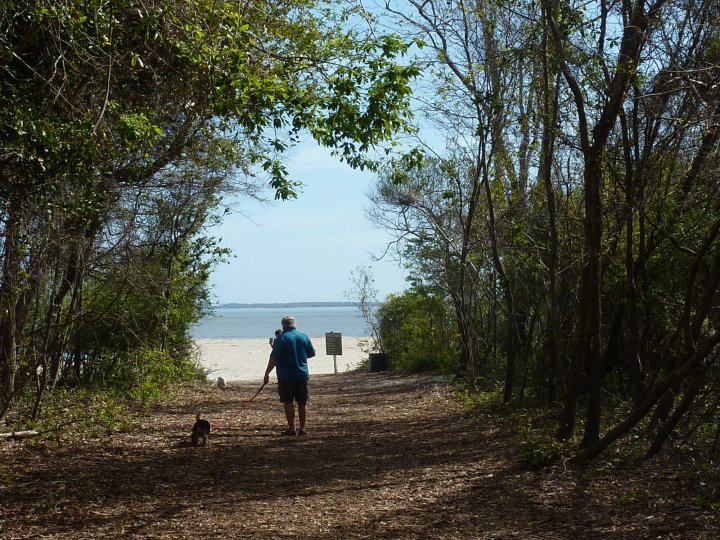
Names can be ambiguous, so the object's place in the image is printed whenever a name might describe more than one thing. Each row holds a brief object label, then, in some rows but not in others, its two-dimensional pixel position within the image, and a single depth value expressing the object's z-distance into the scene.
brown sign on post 32.88
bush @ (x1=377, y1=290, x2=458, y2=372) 24.97
